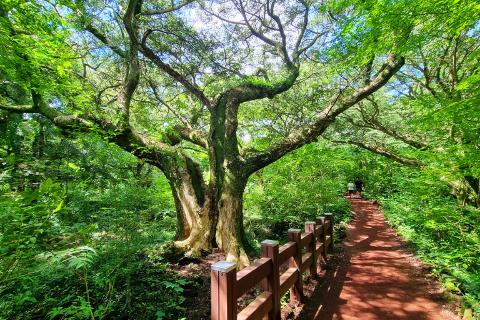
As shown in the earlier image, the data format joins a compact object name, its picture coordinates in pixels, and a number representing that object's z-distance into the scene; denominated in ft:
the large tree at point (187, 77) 15.90
